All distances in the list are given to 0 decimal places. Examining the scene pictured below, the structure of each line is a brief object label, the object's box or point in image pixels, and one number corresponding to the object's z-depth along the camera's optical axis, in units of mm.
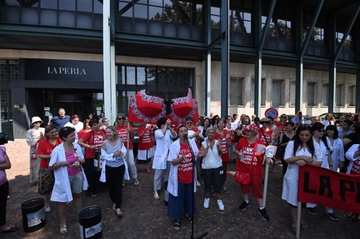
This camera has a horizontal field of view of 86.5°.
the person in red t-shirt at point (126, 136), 5414
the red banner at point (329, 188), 2934
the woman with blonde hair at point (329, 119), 8653
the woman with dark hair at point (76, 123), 6141
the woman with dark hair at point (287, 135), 5356
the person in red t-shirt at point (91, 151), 4781
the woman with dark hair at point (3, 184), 3152
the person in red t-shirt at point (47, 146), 3541
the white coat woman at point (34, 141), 5191
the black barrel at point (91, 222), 3014
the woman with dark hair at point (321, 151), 3661
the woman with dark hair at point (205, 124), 6657
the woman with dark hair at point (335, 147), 4391
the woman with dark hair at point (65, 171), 3242
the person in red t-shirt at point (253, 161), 3830
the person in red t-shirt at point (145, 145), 6273
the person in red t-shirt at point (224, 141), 4879
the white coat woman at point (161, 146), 4578
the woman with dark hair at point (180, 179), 3479
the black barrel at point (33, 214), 3363
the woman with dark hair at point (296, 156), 3312
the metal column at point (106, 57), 8492
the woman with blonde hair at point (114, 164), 3735
